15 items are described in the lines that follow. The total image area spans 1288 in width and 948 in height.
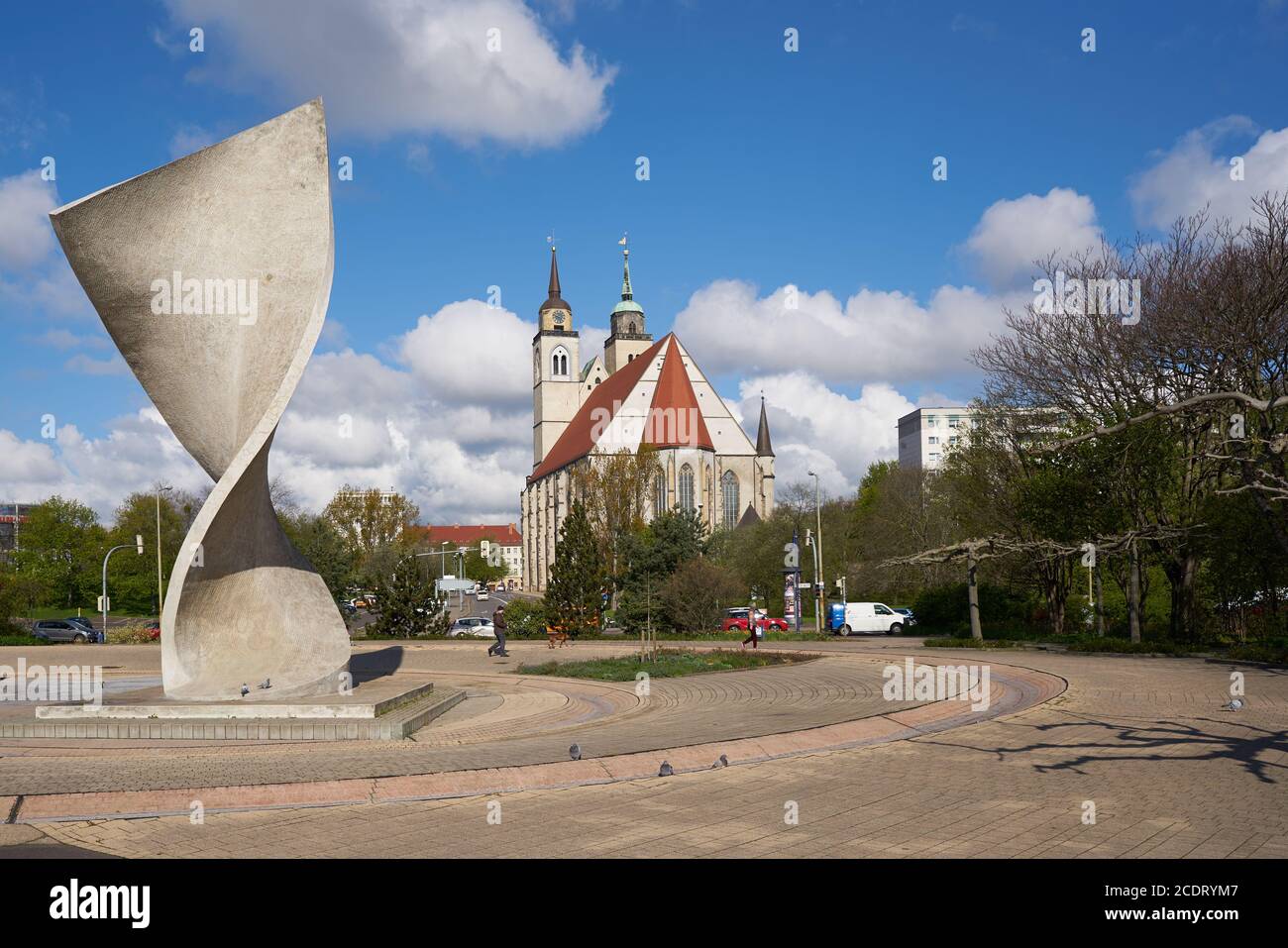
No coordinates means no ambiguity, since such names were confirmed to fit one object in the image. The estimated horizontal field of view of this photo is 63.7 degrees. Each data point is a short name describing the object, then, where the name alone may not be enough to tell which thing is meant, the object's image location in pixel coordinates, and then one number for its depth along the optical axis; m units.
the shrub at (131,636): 32.91
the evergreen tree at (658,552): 38.25
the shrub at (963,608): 35.69
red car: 39.22
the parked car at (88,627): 43.53
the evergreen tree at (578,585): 33.53
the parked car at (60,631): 42.60
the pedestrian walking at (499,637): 25.80
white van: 42.62
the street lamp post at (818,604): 40.34
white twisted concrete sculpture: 13.95
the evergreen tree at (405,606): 33.16
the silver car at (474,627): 37.16
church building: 86.62
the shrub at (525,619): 34.06
